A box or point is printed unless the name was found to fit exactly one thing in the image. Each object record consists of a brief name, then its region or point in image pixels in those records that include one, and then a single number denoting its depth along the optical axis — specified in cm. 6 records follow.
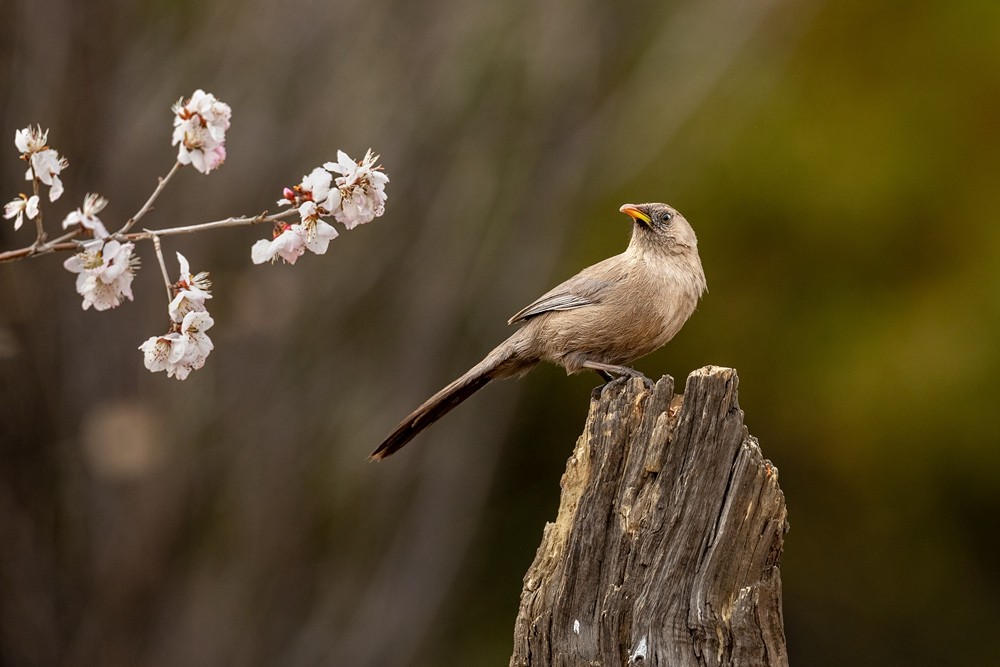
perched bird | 1029
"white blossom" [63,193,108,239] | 564
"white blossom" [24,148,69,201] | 584
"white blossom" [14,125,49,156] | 587
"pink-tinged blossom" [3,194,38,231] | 589
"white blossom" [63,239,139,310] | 582
